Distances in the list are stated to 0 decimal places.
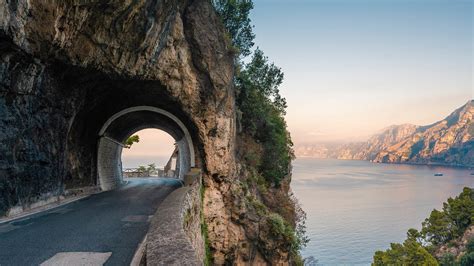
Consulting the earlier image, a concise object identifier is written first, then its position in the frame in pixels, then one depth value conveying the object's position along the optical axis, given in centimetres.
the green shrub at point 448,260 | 4081
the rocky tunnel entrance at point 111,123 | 1481
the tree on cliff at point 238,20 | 2509
